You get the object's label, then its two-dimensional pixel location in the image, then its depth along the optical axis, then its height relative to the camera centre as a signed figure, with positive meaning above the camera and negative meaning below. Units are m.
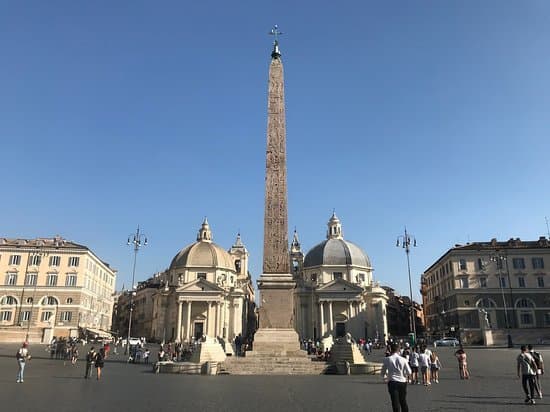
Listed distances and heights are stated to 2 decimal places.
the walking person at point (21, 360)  14.14 -0.51
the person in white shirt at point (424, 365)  14.31 -0.66
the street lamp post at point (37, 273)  50.48 +7.55
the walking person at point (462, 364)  16.63 -0.75
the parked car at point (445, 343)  44.50 -0.01
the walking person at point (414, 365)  15.18 -0.71
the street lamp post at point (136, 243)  33.47 +6.95
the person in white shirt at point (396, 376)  6.80 -0.47
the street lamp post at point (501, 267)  48.62 +7.81
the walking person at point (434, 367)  15.34 -0.77
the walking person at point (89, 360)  16.30 -0.59
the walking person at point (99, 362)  16.11 -0.64
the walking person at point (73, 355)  25.37 -0.66
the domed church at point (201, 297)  59.31 +5.79
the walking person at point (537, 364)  10.39 -0.49
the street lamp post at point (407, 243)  33.38 +6.89
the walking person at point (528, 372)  9.98 -0.60
